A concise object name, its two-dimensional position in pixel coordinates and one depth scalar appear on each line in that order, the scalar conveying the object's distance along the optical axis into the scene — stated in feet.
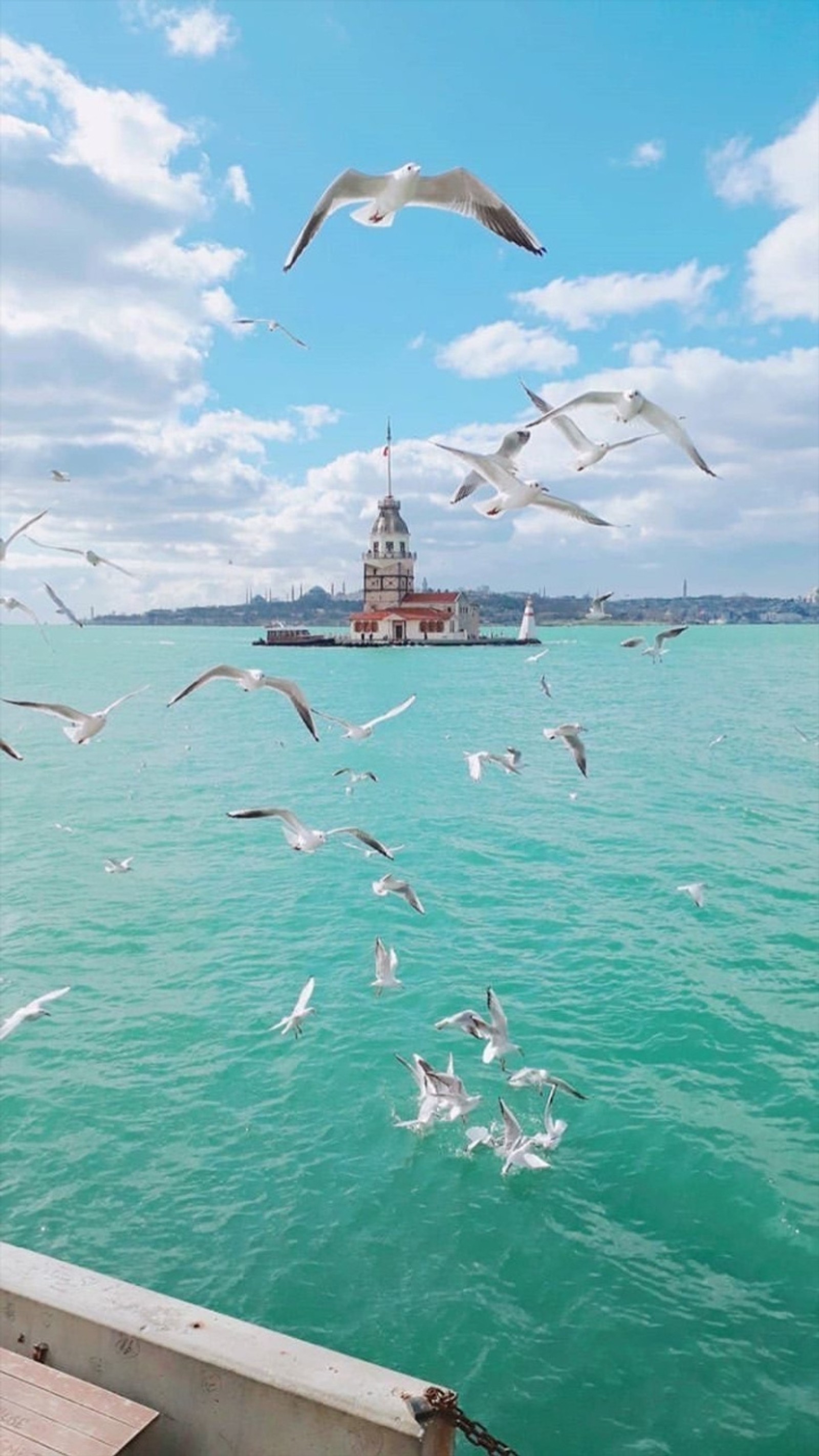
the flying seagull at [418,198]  16.39
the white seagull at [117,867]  56.16
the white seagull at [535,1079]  29.30
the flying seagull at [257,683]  20.84
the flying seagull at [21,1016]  28.58
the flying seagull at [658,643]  36.32
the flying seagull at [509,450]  21.79
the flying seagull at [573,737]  33.65
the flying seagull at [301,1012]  30.37
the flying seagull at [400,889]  31.76
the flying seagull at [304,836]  25.62
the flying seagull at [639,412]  19.84
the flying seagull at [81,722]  25.95
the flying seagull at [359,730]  30.76
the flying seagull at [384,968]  32.83
